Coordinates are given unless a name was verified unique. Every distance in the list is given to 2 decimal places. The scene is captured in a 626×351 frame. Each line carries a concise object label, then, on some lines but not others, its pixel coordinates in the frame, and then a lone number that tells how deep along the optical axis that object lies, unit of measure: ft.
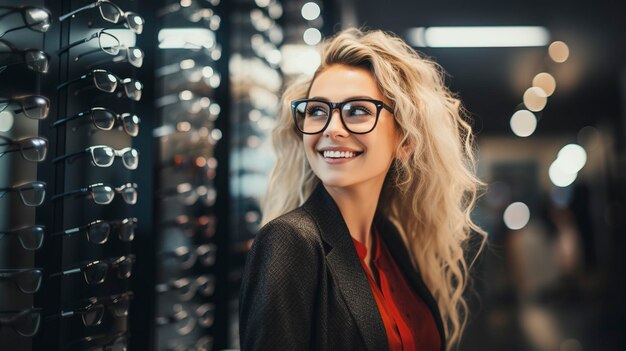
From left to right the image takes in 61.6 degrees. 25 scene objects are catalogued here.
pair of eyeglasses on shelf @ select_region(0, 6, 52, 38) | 3.36
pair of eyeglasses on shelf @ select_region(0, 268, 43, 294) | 3.45
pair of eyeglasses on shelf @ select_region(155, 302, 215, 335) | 6.44
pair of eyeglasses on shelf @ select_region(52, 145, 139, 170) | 4.08
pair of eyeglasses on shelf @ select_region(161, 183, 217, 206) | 6.28
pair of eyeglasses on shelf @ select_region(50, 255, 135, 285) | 4.06
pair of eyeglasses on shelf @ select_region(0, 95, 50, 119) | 3.47
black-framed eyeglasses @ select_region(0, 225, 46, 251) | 3.48
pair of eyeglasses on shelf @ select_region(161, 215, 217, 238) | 6.57
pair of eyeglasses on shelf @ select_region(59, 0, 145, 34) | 4.16
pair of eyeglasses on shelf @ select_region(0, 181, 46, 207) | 3.50
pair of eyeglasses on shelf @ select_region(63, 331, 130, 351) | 4.27
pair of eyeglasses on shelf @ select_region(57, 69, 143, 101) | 4.09
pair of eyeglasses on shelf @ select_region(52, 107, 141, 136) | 4.08
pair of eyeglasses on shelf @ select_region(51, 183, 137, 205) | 4.05
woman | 4.37
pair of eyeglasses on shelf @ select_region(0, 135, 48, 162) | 3.45
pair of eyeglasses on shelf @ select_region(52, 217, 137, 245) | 4.06
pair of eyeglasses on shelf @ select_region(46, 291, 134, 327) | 4.10
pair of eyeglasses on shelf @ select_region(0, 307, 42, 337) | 3.35
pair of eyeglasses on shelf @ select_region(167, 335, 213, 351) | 6.97
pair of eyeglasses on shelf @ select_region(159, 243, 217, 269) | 6.45
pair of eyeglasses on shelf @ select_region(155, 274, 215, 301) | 6.33
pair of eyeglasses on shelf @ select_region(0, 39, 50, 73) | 3.45
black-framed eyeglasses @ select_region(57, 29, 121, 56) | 4.10
